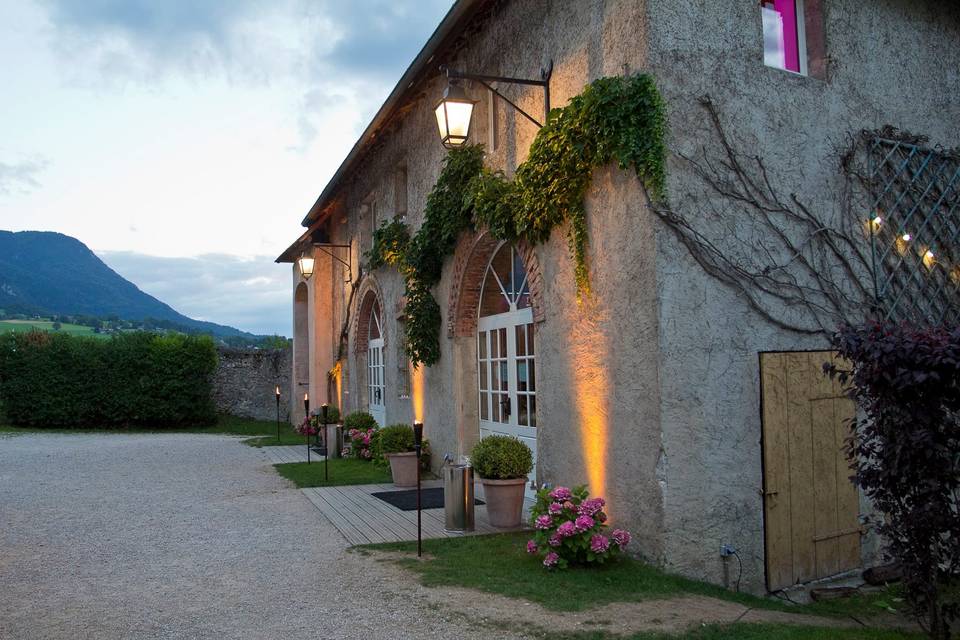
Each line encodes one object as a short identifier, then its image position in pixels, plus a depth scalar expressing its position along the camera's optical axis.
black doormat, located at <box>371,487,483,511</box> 9.05
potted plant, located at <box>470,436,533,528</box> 7.65
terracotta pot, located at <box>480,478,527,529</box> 7.70
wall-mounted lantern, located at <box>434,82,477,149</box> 7.61
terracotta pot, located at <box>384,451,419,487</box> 10.47
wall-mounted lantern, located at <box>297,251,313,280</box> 17.36
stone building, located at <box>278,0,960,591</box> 6.14
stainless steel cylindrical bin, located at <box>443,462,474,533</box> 7.56
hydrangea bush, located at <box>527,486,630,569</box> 6.08
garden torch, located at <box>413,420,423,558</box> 6.66
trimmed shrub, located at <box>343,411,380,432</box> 13.84
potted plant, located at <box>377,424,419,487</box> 10.48
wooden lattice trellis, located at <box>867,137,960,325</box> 7.22
